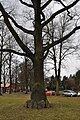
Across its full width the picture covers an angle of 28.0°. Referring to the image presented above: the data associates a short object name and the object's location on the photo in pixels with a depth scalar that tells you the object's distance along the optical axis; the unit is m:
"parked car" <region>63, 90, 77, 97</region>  34.54
